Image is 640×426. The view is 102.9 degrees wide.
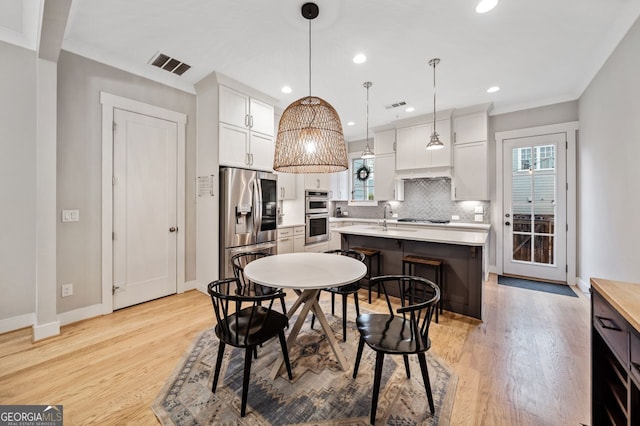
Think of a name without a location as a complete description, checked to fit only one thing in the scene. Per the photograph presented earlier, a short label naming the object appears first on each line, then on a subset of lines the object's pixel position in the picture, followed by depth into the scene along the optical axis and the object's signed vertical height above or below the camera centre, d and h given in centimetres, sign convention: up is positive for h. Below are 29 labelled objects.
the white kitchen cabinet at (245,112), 340 +146
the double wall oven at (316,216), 507 -6
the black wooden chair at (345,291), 229 -72
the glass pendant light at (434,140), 296 +93
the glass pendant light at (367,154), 389 +91
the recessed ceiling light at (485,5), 204 +169
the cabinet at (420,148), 454 +124
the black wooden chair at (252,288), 229 -70
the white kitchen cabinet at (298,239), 474 -48
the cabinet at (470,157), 428 +97
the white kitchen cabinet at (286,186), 463 +50
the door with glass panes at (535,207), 394 +10
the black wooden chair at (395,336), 144 -77
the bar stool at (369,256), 341 -58
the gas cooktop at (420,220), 478 -14
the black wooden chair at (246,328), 152 -77
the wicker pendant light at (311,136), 199 +61
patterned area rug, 151 -120
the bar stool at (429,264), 287 -58
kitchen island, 276 -51
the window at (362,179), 599 +82
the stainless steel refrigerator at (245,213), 339 +0
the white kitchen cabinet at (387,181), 528 +68
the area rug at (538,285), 362 -110
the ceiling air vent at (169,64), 290 +178
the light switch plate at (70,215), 264 -2
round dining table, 174 -46
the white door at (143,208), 300 +6
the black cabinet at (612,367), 94 -69
